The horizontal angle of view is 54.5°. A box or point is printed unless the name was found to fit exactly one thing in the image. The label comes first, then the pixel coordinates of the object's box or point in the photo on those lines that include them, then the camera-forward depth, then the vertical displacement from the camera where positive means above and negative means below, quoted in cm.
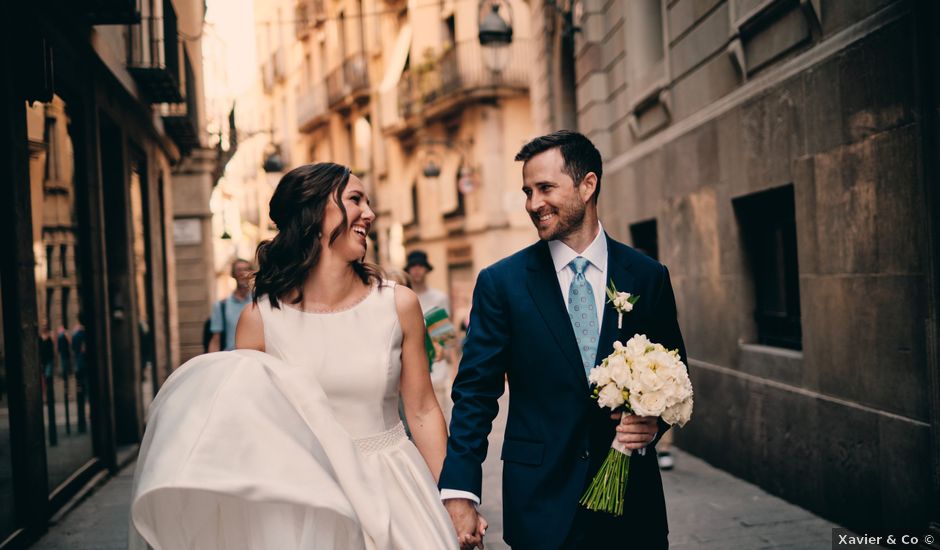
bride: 262 -41
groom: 311 -32
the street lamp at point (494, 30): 1288 +348
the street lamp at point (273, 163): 2266 +308
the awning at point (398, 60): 2740 +671
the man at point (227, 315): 857 -25
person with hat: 842 -18
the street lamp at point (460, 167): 2434 +321
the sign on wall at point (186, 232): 2073 +134
